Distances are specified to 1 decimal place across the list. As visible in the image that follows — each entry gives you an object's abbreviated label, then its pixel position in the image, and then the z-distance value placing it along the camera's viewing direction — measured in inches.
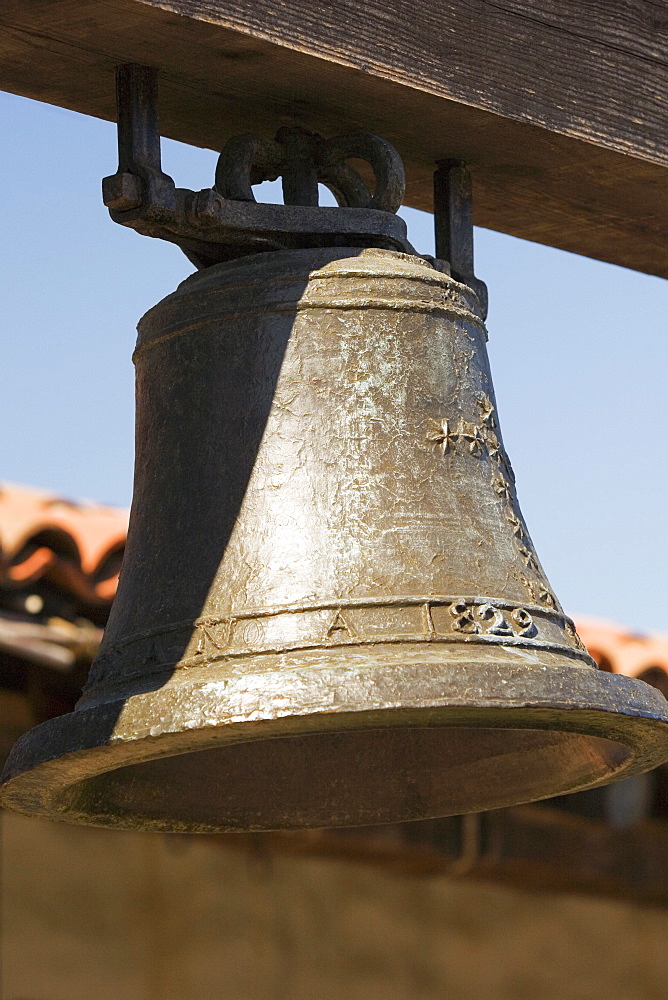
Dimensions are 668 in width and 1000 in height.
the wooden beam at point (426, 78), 123.8
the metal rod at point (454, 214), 131.7
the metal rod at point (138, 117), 125.3
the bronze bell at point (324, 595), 119.6
